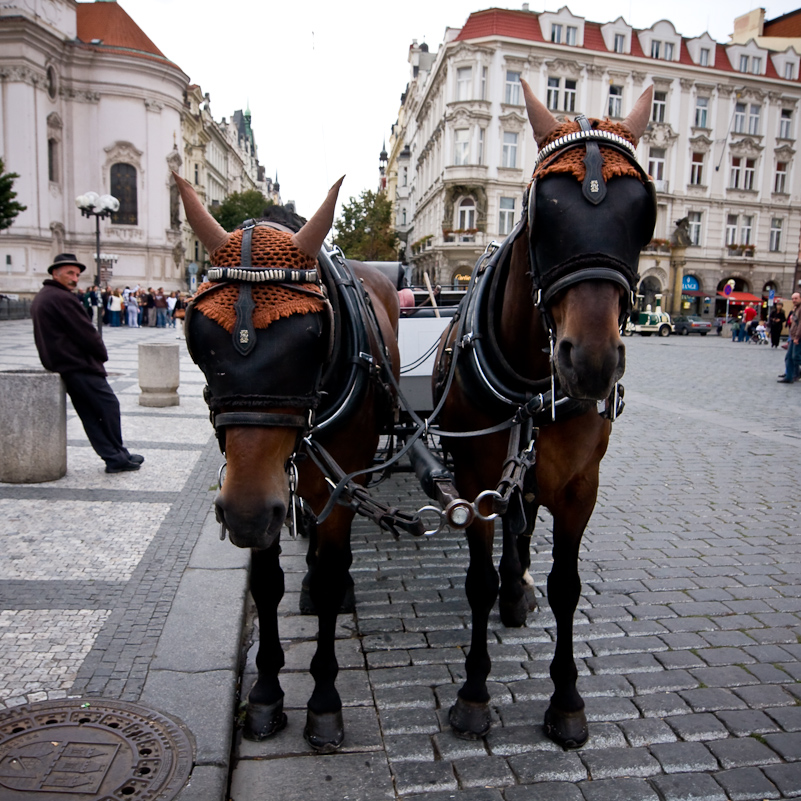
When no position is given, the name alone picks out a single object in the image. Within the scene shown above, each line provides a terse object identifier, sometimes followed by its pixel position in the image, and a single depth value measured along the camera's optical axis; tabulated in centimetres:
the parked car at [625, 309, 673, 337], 3841
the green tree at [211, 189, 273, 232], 5950
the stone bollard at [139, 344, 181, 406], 988
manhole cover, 248
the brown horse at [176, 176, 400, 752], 207
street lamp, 1881
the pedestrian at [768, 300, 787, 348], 2769
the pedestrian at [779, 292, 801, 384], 1516
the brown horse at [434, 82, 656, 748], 211
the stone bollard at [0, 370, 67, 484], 604
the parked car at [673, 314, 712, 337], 4003
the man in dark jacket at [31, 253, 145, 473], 630
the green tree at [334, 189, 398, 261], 4234
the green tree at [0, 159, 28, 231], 2750
